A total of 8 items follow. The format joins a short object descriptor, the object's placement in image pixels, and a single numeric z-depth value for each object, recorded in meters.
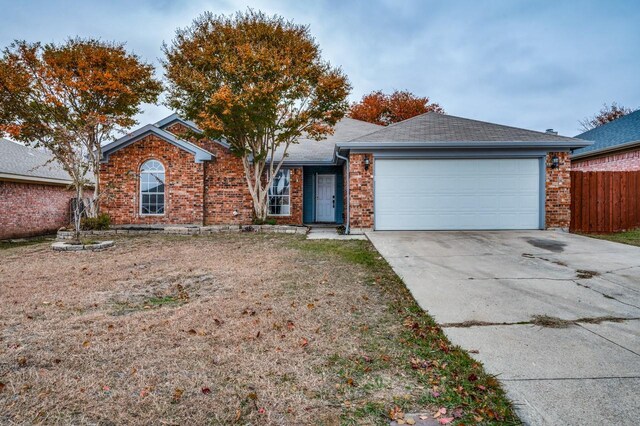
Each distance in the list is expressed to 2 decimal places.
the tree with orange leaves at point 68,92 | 10.98
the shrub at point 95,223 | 11.73
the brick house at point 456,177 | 10.28
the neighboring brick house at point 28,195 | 12.71
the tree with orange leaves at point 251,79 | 10.52
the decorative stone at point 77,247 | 8.64
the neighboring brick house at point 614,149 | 13.23
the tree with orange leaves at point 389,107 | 28.34
